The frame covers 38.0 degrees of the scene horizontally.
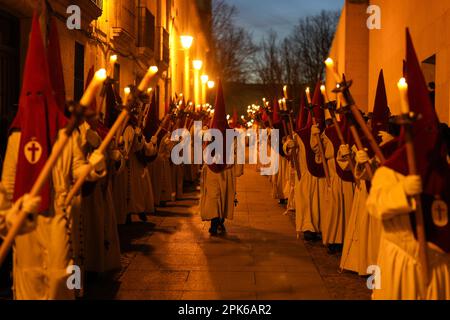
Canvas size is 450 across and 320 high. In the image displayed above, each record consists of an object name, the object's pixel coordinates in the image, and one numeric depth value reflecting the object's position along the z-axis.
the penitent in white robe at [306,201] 10.00
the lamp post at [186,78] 34.98
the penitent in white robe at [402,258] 4.70
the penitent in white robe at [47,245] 5.11
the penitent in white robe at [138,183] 11.33
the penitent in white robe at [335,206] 9.24
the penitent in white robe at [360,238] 7.43
